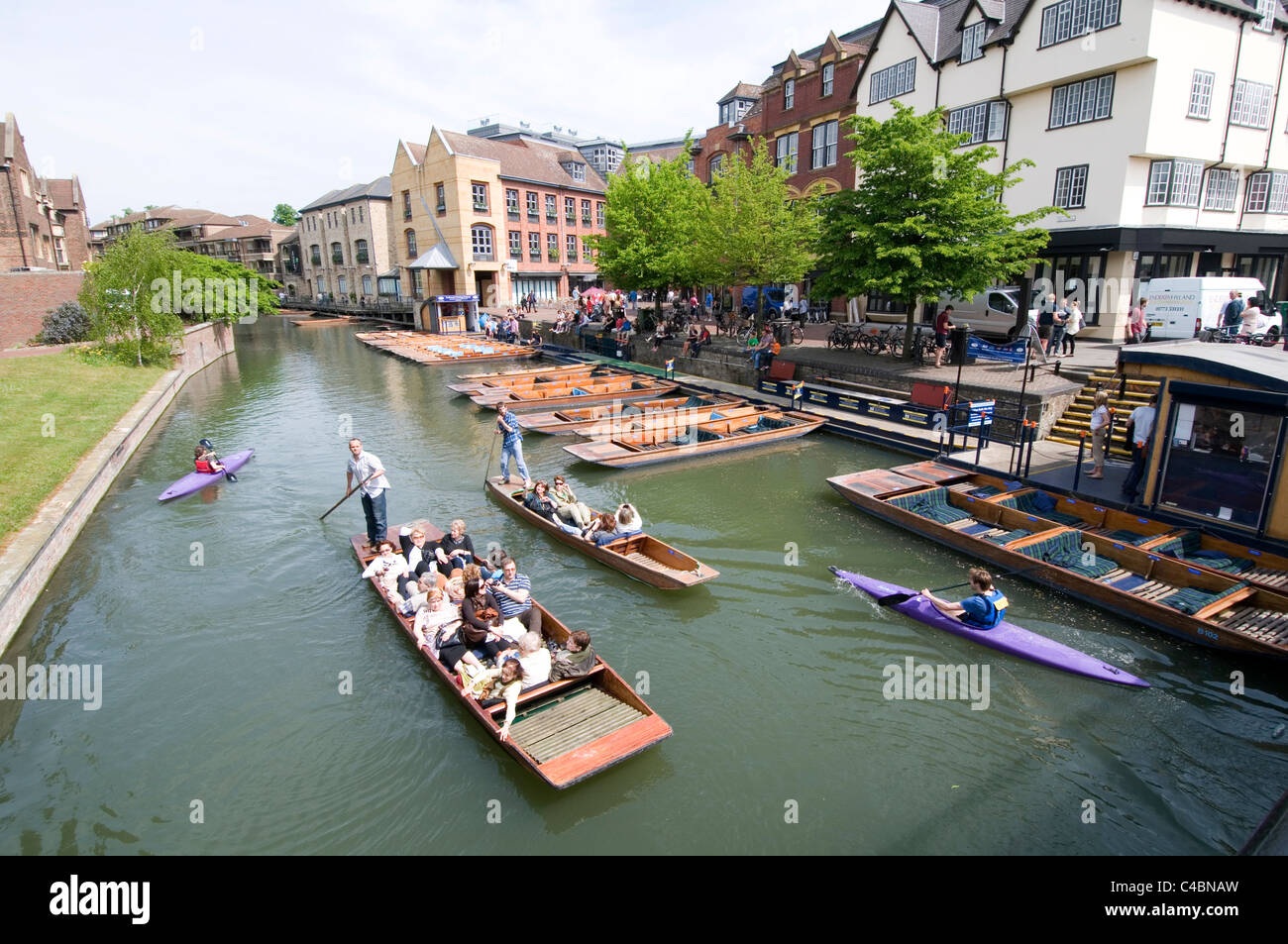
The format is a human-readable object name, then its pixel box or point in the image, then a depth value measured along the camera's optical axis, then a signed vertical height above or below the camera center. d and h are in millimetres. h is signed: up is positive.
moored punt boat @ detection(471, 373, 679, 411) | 26203 -2803
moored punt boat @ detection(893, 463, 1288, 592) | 11195 -3823
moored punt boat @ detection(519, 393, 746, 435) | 21933 -3140
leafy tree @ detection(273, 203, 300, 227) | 127438 +19027
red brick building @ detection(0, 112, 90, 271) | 42344 +7325
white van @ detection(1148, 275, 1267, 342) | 22484 +508
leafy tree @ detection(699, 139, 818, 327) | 27766 +3650
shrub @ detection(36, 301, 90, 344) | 35156 -228
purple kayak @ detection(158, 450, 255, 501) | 16938 -3997
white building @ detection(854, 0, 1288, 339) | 24391 +7099
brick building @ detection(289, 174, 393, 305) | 67750 +7979
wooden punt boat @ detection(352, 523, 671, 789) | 7234 -4513
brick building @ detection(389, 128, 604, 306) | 53312 +8330
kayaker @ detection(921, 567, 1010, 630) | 9789 -4030
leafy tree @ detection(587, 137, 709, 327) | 33438 +4617
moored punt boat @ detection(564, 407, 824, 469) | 18734 -3429
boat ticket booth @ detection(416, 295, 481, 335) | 50625 +389
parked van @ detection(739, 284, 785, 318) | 36938 +935
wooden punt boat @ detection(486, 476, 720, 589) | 11438 -4156
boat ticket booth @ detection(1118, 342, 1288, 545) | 11422 -2059
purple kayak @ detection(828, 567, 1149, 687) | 9234 -4538
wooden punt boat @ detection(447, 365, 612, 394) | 29547 -2501
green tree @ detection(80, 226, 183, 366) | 30906 +1099
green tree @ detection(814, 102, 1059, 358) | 21484 +3147
